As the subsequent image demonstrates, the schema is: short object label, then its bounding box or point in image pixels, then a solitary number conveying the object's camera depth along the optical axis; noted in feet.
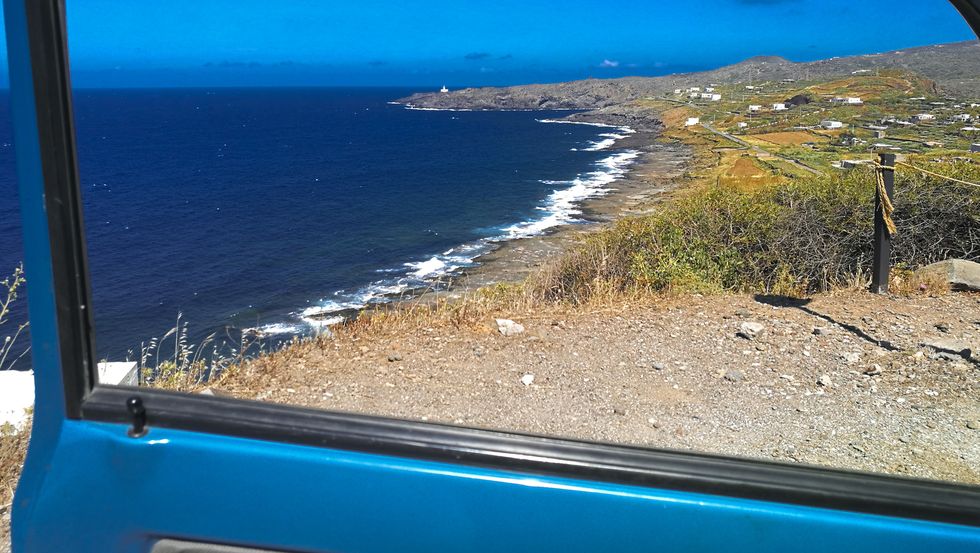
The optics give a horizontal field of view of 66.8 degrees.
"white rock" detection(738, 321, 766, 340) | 10.87
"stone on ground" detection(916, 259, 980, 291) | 20.22
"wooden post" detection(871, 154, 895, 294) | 19.31
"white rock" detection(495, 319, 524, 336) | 15.79
